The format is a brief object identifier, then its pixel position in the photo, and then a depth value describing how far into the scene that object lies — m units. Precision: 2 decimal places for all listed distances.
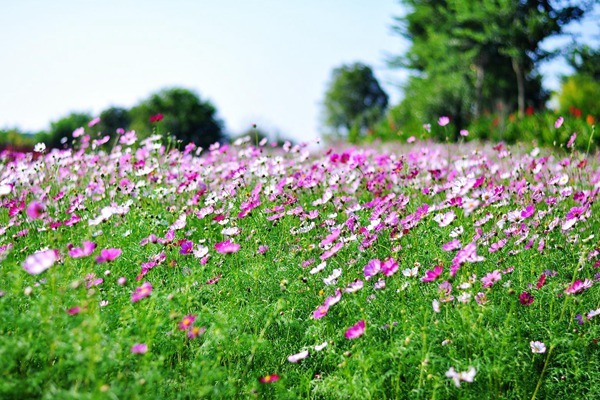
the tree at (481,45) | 16.42
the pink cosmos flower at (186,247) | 3.30
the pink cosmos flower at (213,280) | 3.00
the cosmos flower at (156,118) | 4.46
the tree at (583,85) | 14.01
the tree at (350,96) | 43.31
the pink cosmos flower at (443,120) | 4.39
